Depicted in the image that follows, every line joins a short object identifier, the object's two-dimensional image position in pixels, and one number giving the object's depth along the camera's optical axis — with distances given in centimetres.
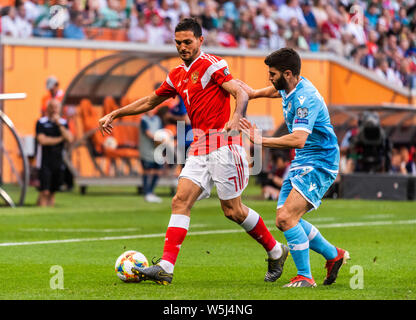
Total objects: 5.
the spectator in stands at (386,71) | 3550
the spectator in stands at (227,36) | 3095
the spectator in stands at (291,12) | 3346
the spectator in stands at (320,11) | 3419
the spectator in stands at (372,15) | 3725
